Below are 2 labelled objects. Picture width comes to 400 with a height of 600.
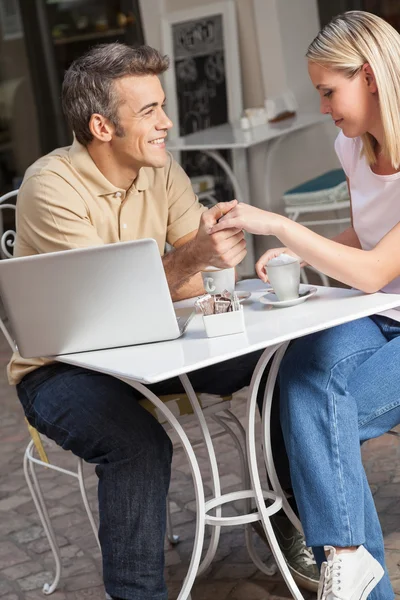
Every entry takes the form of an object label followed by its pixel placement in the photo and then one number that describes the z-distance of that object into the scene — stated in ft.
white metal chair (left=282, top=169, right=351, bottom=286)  16.42
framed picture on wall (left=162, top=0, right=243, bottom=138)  19.21
